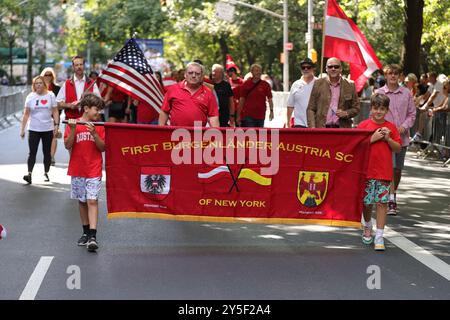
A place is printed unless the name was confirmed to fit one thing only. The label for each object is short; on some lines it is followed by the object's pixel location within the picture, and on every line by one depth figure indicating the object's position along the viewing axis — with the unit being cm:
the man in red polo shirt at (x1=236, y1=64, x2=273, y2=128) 1816
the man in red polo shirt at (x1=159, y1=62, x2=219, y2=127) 1076
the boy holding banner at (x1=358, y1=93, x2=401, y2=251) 968
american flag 1303
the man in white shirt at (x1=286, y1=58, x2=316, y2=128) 1400
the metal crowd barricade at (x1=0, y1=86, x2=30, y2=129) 3278
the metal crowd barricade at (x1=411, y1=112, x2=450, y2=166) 2011
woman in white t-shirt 1520
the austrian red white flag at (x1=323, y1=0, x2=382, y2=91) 1338
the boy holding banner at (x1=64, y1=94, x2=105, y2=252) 960
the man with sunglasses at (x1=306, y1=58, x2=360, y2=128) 1203
